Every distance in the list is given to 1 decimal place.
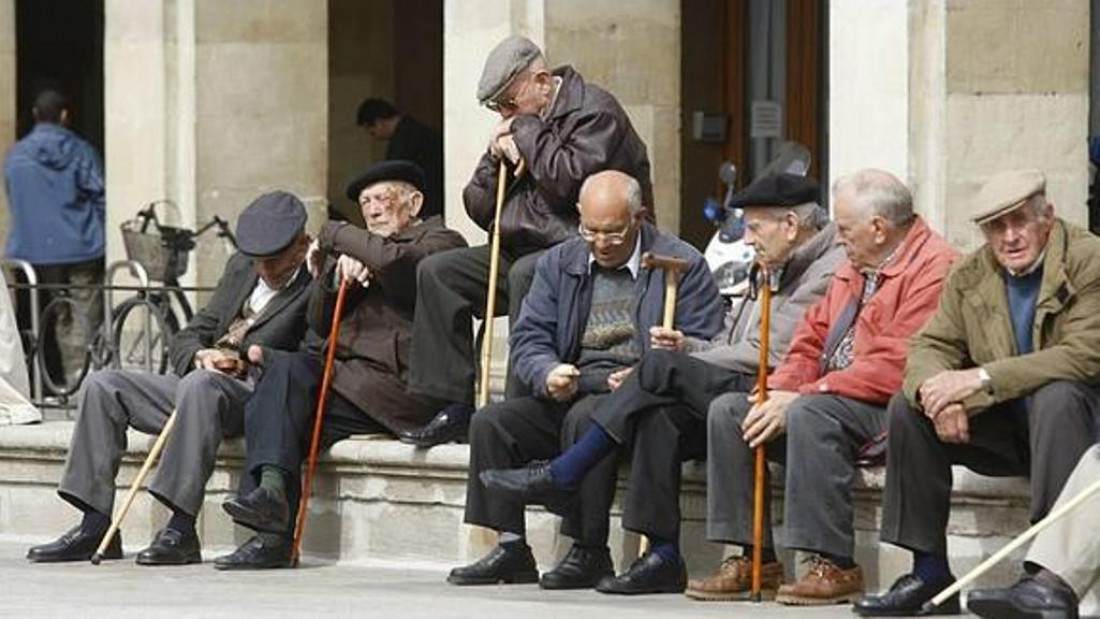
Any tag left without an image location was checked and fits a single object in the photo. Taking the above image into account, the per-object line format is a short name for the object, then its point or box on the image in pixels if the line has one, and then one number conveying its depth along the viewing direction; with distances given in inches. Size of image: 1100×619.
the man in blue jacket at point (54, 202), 950.4
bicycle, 834.2
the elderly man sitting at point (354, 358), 660.1
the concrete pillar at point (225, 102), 896.3
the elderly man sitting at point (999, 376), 558.9
